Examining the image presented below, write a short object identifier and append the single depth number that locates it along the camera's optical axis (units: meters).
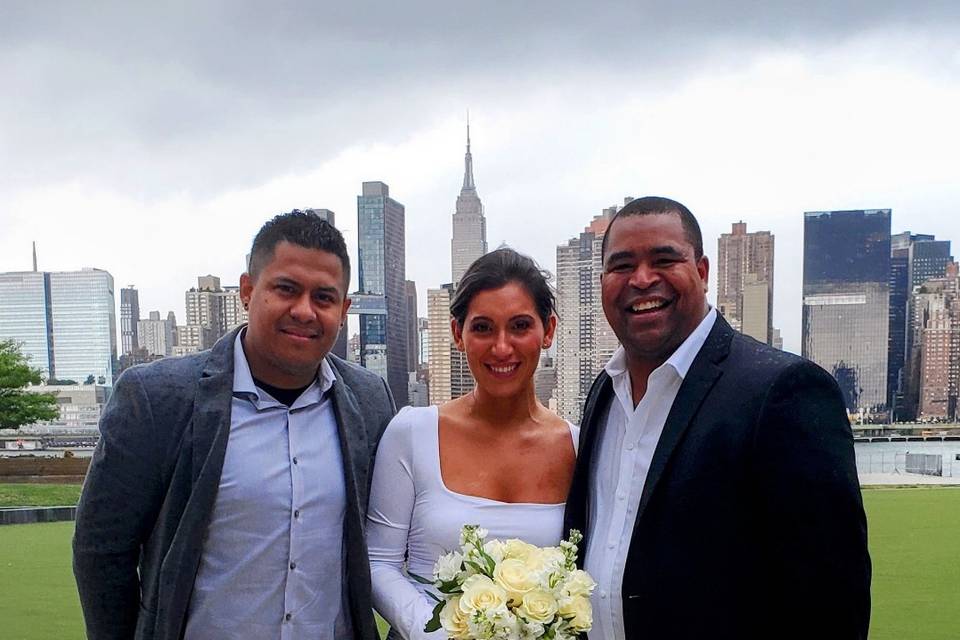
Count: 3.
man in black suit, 1.74
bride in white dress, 2.40
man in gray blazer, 2.21
